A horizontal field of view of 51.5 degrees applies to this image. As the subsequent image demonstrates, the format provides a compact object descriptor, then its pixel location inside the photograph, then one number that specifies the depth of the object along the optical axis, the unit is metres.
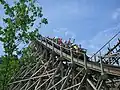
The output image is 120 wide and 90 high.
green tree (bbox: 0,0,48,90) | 5.29
